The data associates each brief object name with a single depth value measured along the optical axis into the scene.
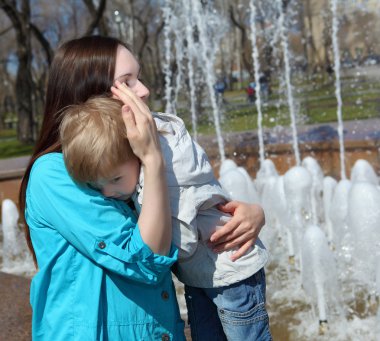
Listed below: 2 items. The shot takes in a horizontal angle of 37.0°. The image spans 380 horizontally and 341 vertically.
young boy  1.32
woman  1.33
